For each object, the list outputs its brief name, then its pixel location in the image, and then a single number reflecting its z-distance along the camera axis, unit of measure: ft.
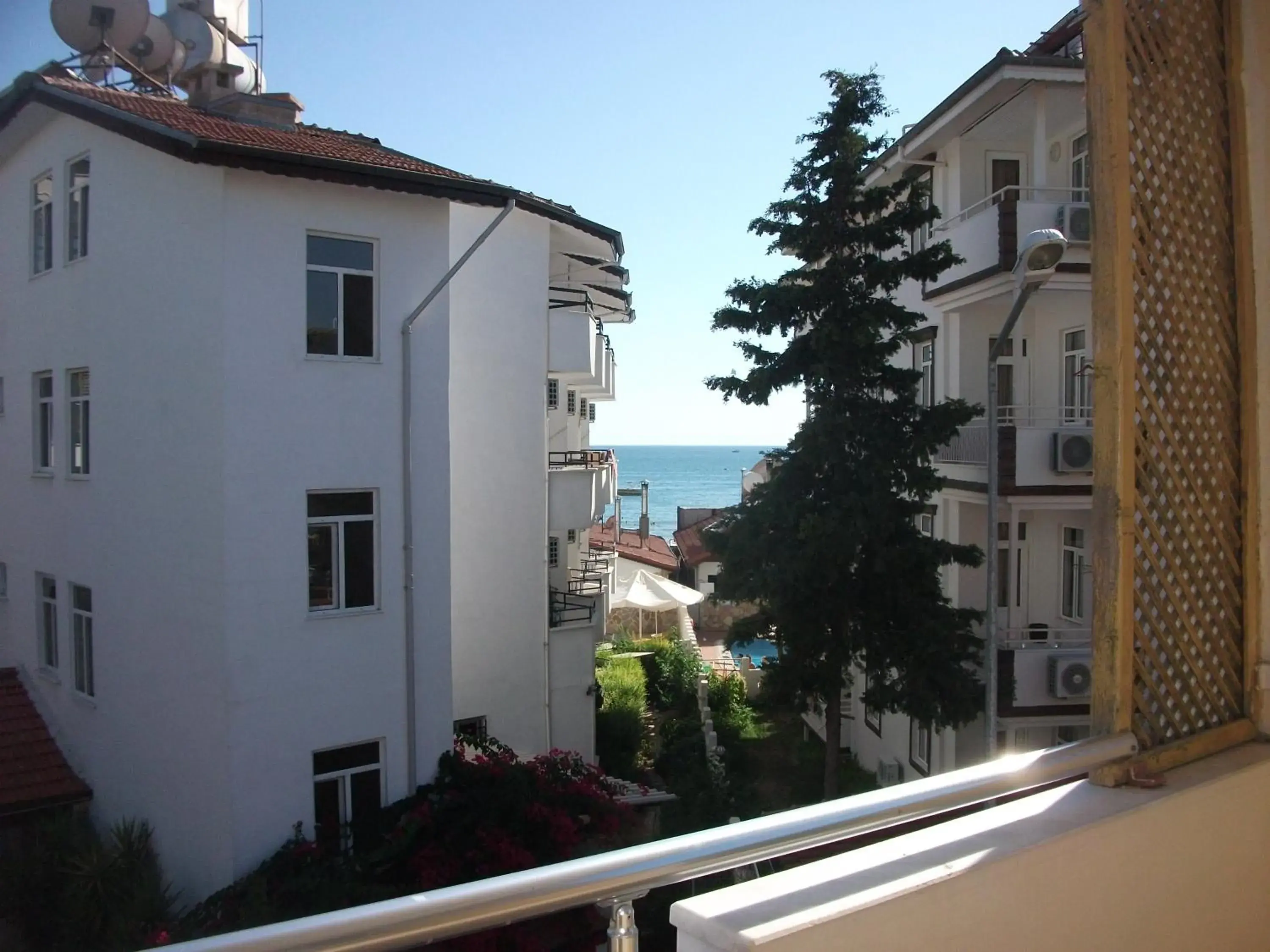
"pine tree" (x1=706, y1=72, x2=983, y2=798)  40.11
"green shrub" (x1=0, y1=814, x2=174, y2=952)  33.12
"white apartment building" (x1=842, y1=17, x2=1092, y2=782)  42.39
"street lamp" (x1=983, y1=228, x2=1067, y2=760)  28.04
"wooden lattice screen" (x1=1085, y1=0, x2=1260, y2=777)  9.00
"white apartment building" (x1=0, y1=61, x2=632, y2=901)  35.55
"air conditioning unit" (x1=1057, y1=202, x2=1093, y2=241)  41.52
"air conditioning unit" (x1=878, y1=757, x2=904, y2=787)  55.52
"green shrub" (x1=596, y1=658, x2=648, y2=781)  62.49
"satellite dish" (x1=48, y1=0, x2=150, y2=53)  51.24
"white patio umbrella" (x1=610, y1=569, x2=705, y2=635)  98.37
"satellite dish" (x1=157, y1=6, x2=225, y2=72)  56.75
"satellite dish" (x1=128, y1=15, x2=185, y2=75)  54.19
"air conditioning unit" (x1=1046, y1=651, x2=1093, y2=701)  41.78
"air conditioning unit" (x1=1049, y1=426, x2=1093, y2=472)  42.32
